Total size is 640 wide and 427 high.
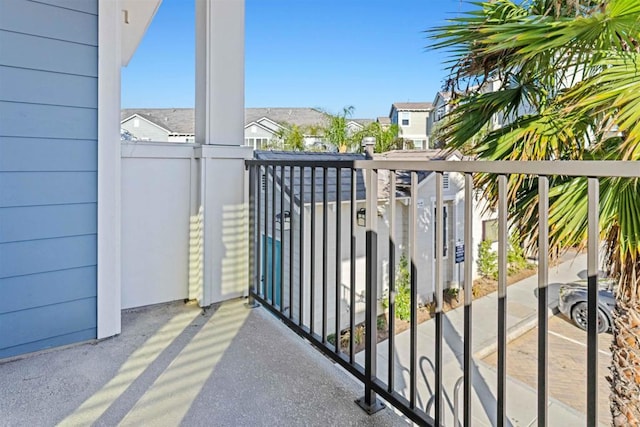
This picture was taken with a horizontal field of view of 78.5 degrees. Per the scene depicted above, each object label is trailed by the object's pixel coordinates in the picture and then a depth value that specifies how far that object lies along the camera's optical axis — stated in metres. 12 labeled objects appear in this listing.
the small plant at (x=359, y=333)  5.92
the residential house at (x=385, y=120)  24.78
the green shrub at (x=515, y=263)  8.64
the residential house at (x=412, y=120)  22.69
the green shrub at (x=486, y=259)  8.72
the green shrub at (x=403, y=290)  6.55
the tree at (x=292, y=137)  16.58
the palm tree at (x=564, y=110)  1.54
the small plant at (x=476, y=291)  8.00
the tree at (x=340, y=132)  15.58
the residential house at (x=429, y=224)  6.67
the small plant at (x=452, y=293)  7.92
